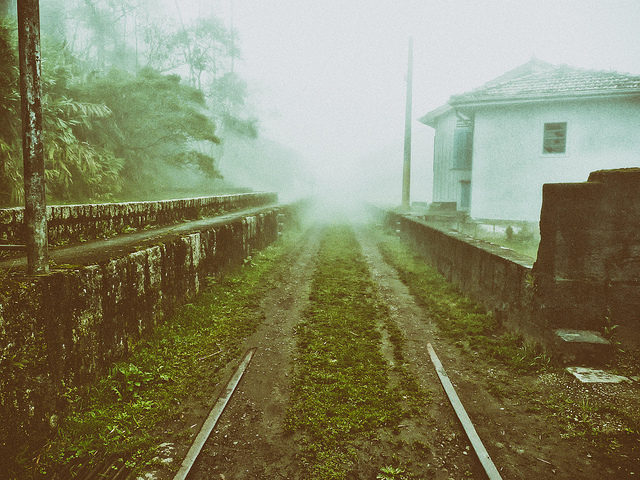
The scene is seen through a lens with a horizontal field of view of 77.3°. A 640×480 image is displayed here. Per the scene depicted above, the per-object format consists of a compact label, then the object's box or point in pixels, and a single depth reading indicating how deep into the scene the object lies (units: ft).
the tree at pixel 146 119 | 57.31
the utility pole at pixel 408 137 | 62.90
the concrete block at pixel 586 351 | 13.39
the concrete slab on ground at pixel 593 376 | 12.56
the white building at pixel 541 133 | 45.85
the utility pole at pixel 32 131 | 9.53
